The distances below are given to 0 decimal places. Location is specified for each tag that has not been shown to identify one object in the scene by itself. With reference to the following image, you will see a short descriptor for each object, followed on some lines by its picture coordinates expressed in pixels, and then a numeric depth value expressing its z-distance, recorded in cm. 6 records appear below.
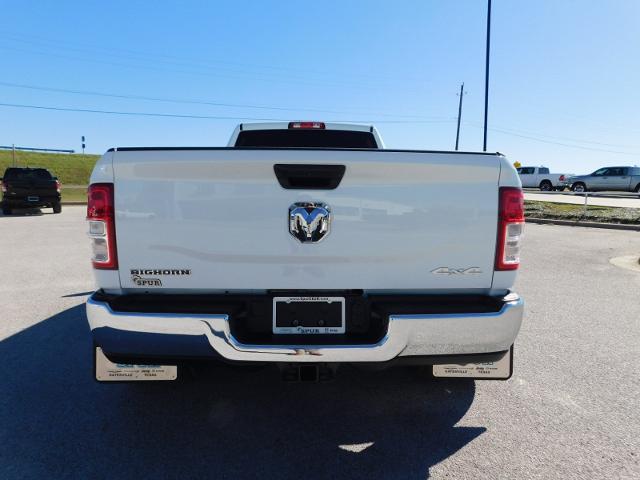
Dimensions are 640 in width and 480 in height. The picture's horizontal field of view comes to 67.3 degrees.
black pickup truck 1798
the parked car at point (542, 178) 3697
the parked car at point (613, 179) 2981
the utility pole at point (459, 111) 4755
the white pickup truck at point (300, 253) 237
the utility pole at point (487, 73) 2570
